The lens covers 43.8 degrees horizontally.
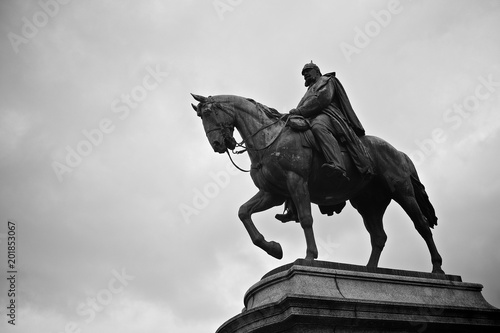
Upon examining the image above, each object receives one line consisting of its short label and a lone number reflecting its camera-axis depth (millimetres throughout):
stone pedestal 9984
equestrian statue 11992
